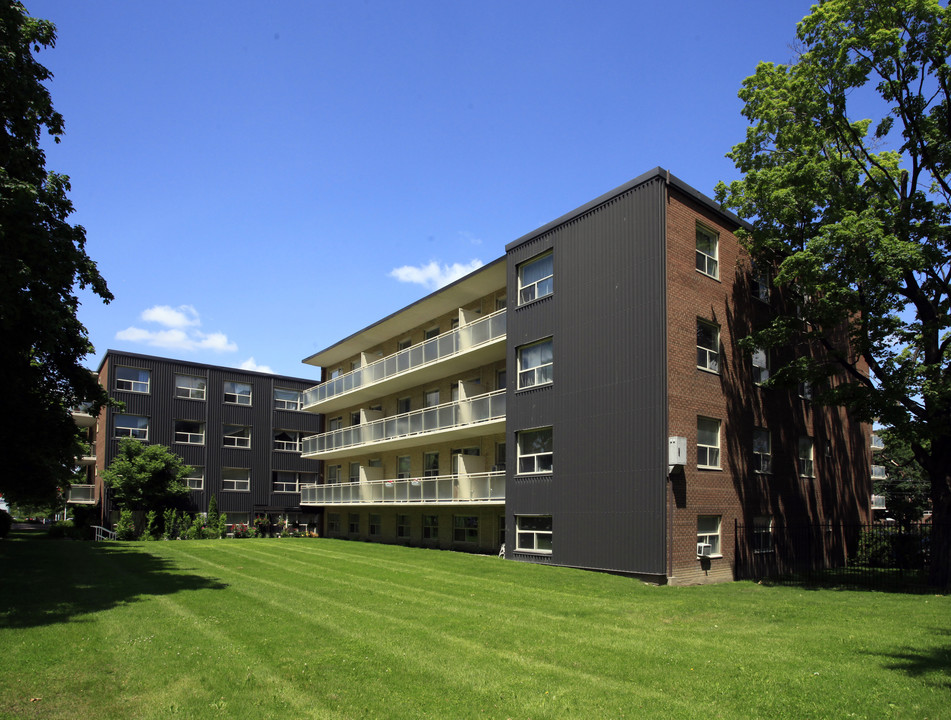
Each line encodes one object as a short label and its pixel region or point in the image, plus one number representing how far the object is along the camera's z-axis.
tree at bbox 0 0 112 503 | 13.84
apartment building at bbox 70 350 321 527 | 43.78
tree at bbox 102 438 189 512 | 39.28
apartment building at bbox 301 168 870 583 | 19.78
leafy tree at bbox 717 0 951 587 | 18.62
